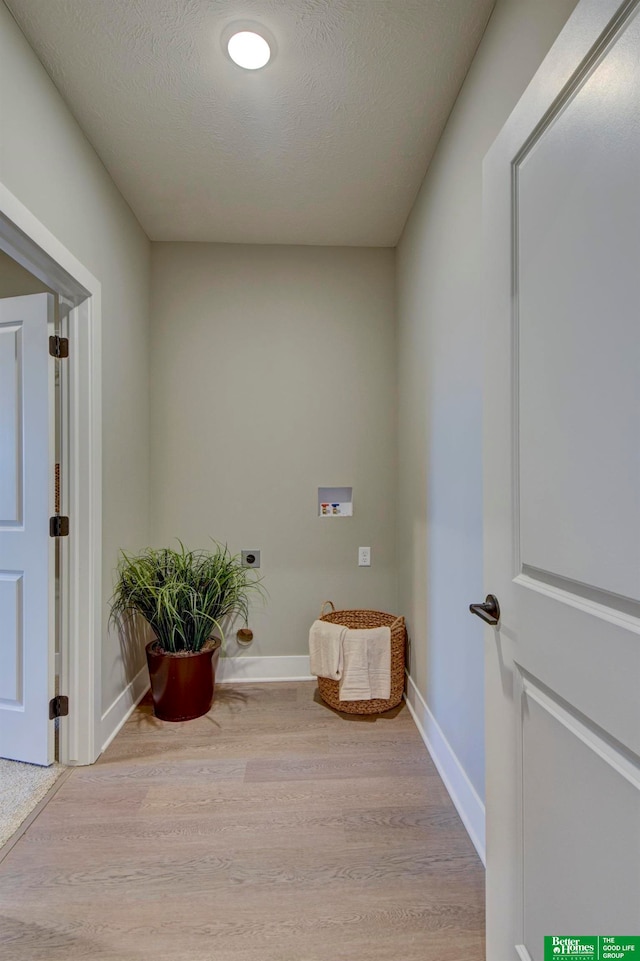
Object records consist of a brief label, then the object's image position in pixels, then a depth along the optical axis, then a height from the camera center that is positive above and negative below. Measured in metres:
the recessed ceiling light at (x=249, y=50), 1.41 +1.37
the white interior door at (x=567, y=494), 0.66 -0.02
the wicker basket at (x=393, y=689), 2.25 -1.04
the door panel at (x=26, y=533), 1.83 -0.19
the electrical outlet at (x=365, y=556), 2.73 -0.44
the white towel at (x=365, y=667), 2.20 -0.88
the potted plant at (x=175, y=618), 2.18 -0.66
